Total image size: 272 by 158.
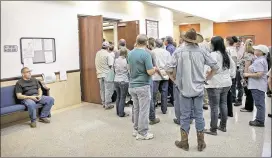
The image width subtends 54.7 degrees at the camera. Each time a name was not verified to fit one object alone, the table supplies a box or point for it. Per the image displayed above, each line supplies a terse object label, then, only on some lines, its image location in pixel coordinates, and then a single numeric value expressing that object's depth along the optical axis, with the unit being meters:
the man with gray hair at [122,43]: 4.77
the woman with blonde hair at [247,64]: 3.96
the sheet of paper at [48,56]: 4.22
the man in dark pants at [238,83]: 4.95
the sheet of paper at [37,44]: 3.65
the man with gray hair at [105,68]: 4.80
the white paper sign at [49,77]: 4.41
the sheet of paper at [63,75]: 4.84
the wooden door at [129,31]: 5.77
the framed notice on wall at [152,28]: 7.21
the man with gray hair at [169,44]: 4.62
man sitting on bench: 3.69
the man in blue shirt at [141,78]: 2.99
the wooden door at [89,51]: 5.15
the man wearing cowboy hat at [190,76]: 2.69
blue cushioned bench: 3.00
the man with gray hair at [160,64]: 4.04
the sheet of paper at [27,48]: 3.31
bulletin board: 3.35
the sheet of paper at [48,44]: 4.08
